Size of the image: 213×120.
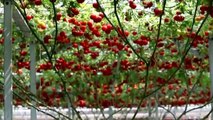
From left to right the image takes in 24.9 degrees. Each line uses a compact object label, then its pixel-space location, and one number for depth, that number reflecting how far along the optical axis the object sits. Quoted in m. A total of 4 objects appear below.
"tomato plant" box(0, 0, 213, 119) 5.77
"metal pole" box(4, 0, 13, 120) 3.98
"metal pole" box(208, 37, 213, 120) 6.71
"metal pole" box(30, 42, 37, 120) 6.43
